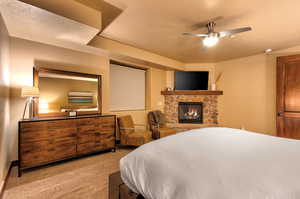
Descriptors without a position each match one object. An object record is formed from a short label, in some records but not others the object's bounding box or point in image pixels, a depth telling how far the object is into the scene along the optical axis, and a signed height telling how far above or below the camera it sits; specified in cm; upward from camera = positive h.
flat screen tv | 510 +72
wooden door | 351 +10
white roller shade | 411 +38
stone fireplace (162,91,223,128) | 512 -28
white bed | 80 -46
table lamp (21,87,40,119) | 232 +15
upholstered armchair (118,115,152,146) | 348 -85
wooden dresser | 232 -70
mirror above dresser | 282 +17
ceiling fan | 220 +106
